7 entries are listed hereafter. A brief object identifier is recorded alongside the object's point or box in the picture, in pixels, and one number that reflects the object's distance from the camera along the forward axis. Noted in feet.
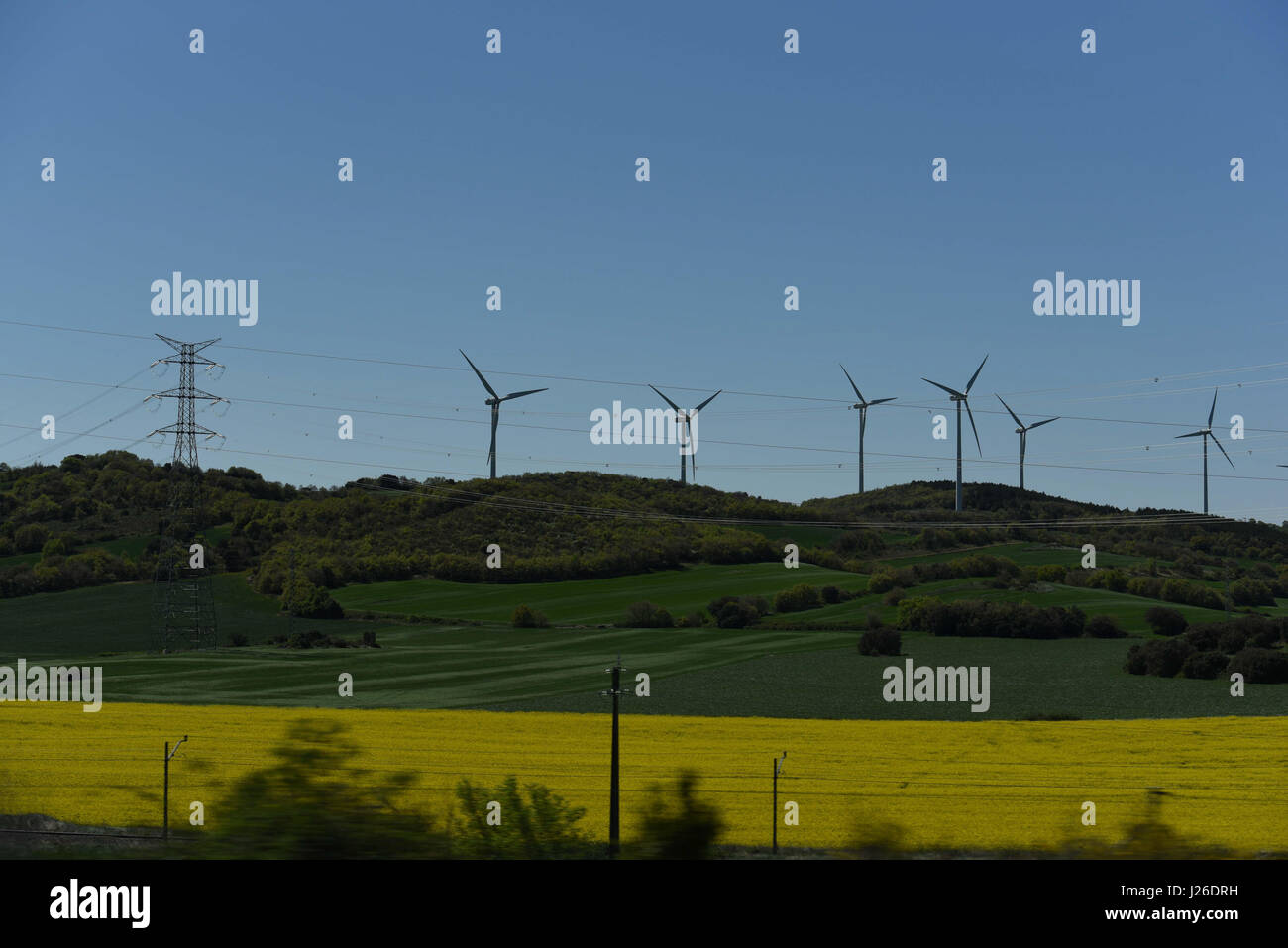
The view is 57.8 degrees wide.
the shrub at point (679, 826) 107.55
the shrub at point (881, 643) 299.58
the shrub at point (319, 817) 104.83
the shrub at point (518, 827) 108.37
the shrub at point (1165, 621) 311.88
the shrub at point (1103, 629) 313.12
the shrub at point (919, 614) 332.19
